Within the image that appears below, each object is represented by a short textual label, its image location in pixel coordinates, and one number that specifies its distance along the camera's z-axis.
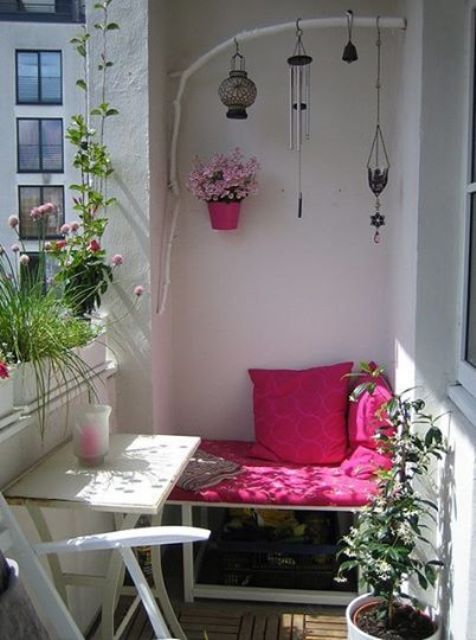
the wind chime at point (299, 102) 3.39
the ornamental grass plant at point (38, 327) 2.24
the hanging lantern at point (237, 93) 3.10
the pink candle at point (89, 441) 2.28
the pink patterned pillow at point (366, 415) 3.15
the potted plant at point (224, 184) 3.25
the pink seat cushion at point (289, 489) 2.85
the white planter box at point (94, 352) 2.71
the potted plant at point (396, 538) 2.31
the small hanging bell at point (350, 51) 2.87
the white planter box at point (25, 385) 2.20
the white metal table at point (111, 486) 2.02
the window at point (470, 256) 2.29
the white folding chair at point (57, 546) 1.82
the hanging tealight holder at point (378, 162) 3.25
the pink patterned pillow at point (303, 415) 3.28
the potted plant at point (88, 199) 2.76
